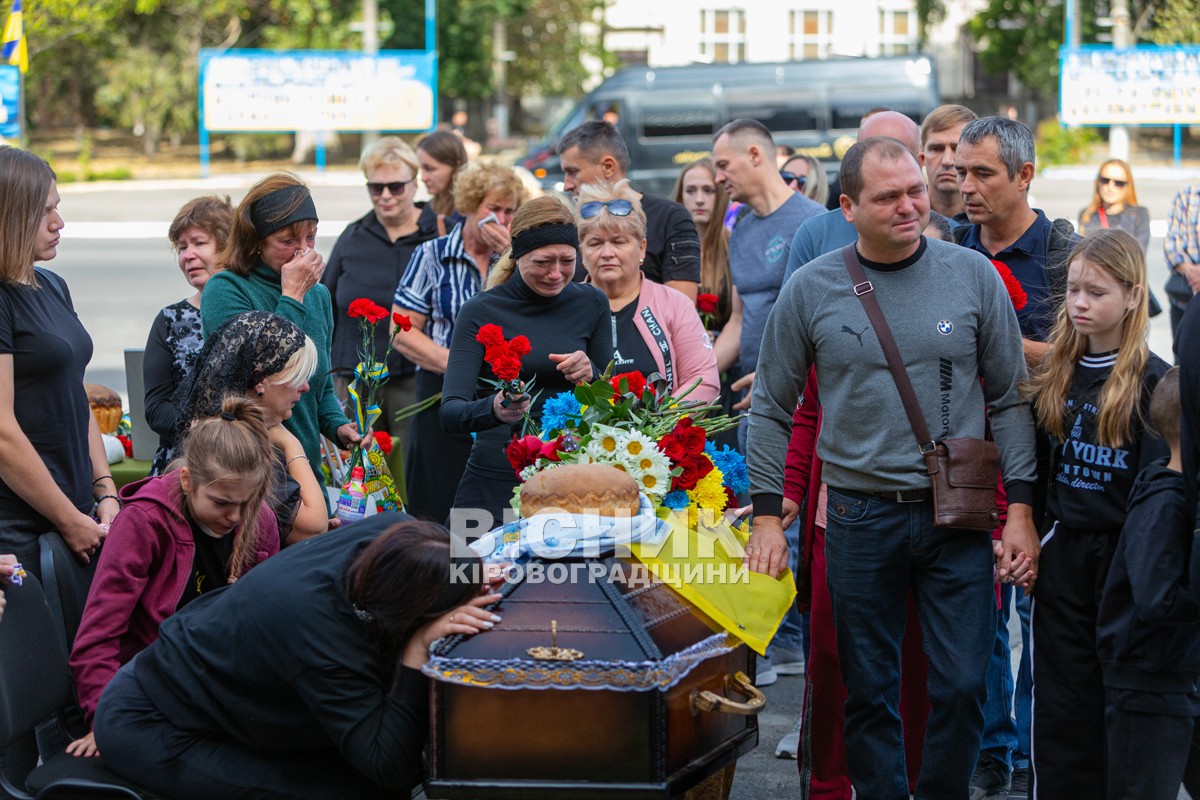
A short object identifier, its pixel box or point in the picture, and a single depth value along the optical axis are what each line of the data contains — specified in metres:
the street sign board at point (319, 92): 29.12
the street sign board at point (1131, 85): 27.67
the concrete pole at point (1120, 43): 28.67
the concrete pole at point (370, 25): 32.06
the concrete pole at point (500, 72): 39.75
